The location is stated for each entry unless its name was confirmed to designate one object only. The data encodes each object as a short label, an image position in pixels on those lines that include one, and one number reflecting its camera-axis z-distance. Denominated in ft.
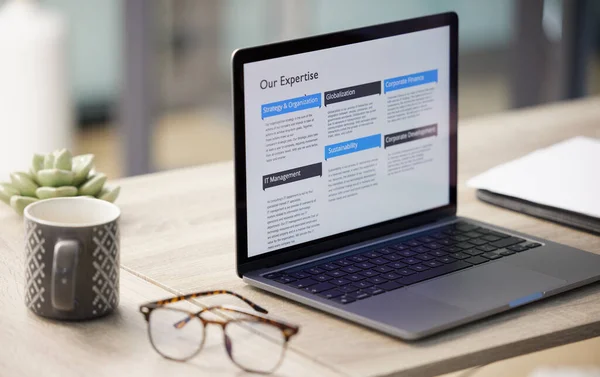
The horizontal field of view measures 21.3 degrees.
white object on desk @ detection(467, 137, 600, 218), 5.61
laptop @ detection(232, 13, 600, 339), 4.85
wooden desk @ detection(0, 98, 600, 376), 4.46
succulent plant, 5.41
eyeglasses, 4.46
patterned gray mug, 4.61
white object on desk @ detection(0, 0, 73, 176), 9.53
